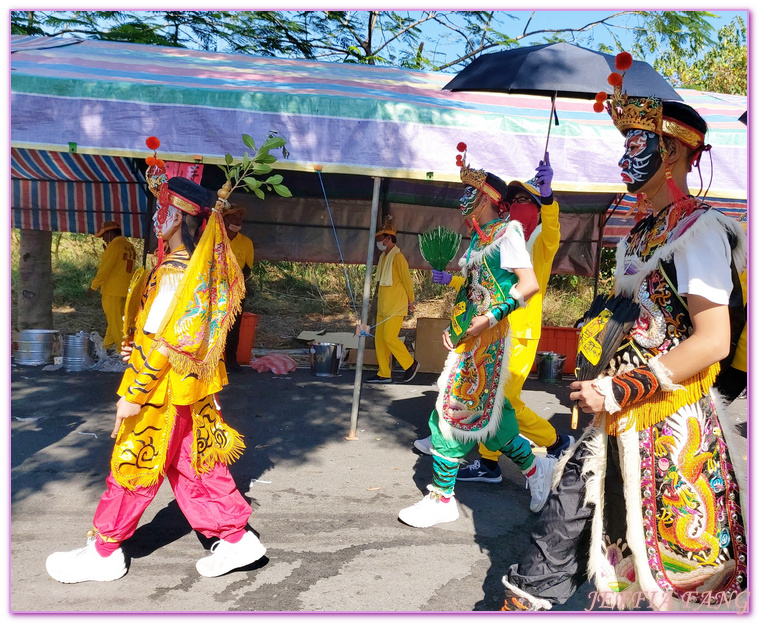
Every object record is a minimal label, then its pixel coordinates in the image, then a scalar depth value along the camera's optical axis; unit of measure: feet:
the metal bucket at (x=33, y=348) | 25.38
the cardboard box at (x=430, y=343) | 27.84
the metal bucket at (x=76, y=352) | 24.76
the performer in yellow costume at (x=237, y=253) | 25.35
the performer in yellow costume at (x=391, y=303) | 26.21
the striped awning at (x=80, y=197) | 25.57
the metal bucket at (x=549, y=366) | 26.68
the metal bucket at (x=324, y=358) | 25.79
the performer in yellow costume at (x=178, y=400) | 9.30
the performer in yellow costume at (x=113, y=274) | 28.22
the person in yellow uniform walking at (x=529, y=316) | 14.78
